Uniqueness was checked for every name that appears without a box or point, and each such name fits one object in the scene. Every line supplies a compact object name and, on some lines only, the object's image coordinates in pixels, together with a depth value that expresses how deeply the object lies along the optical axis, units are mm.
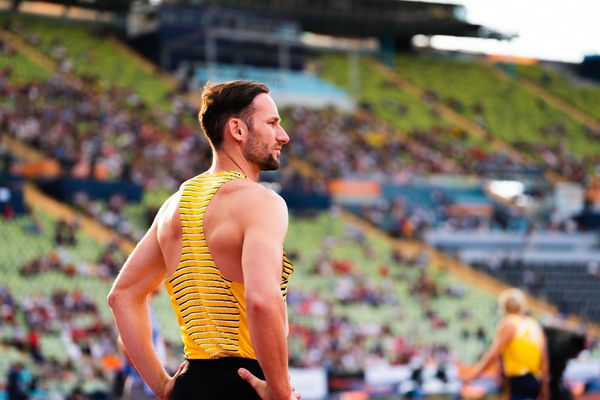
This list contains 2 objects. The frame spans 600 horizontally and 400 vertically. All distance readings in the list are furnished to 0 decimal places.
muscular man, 7180
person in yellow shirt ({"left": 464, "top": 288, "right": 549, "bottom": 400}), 19094
